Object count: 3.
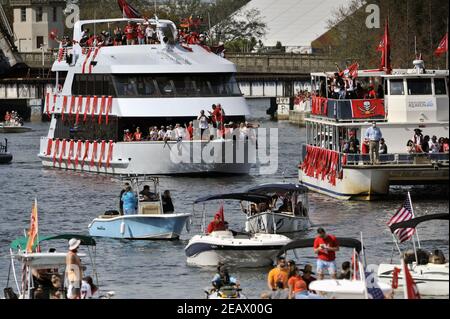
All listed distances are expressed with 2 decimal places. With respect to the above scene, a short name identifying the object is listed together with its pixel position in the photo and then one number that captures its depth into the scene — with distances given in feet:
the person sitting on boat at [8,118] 393.50
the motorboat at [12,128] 382.22
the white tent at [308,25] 622.54
